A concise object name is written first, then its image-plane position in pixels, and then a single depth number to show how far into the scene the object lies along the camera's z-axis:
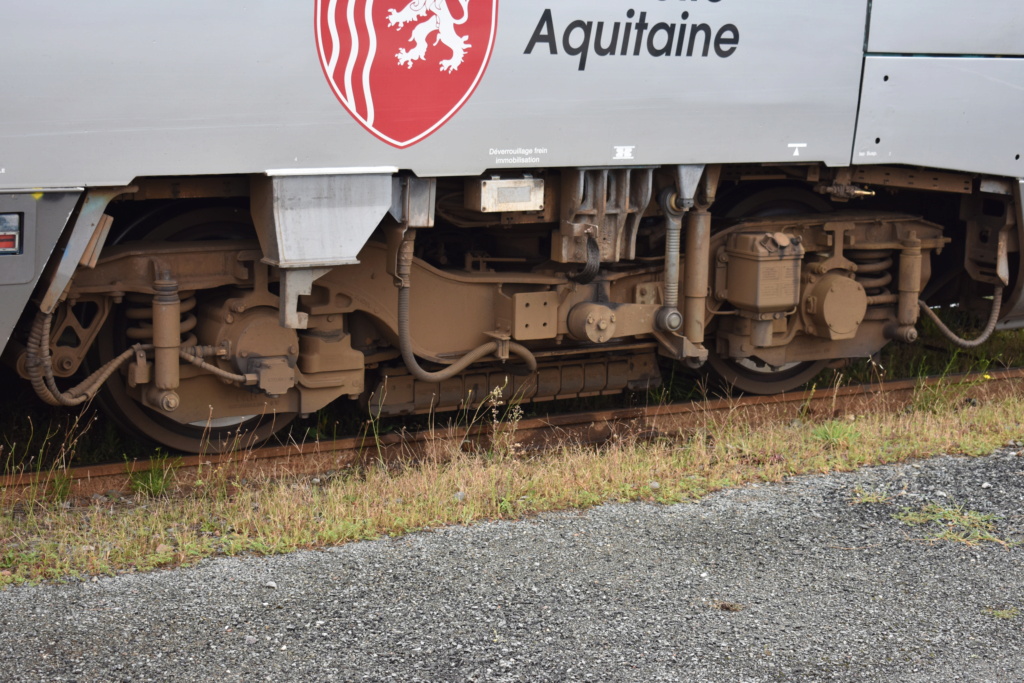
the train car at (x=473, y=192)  4.67
